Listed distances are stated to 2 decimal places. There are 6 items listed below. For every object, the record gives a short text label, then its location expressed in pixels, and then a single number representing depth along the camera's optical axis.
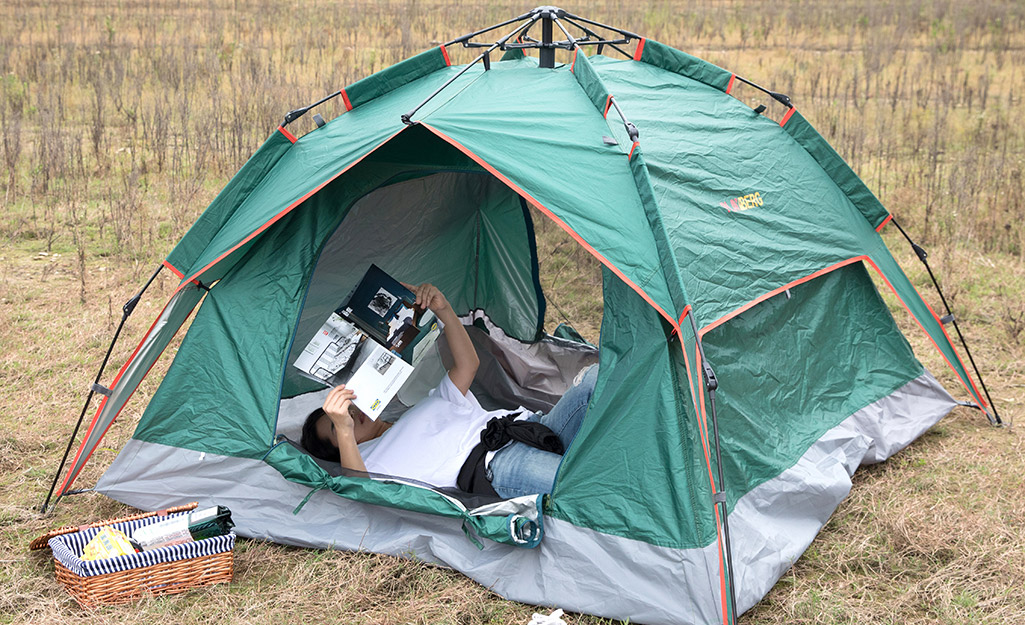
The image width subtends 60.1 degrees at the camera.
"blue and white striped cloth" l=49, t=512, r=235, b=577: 2.49
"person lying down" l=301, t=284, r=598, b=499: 2.84
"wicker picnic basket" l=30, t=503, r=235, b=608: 2.50
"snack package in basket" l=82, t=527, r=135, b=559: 2.58
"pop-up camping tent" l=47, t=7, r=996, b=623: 2.52
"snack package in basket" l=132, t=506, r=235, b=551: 2.63
